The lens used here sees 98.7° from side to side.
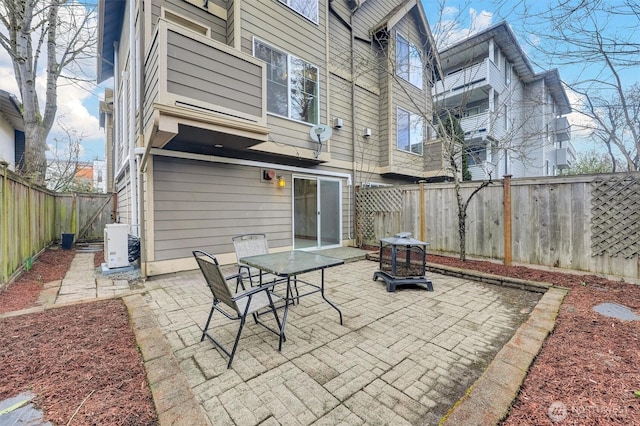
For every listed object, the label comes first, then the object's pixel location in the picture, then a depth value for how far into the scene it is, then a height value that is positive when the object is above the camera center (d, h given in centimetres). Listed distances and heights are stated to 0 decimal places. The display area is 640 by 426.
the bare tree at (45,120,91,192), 1127 +242
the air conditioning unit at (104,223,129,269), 509 -59
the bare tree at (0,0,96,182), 677 +453
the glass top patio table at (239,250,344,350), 269 -57
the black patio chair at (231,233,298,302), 373 -47
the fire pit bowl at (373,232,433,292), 427 -85
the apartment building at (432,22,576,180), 1215 +600
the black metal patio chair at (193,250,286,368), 223 -75
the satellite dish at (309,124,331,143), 690 +202
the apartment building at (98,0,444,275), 443 +204
